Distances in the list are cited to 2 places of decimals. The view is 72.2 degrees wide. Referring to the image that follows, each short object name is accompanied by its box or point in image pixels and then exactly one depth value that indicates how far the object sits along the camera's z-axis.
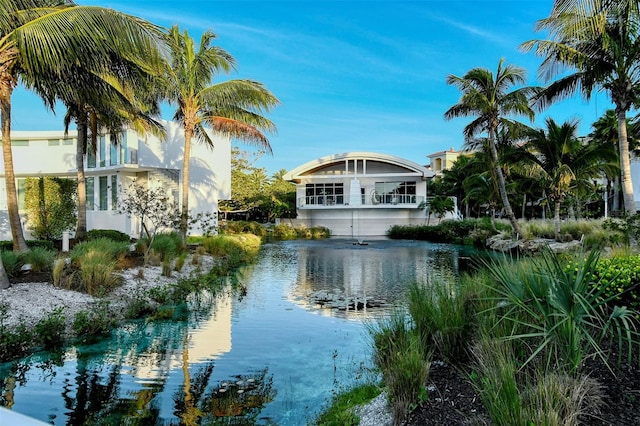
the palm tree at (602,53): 10.85
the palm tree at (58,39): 7.79
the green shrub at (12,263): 8.95
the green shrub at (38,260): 9.67
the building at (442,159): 59.00
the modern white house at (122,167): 20.98
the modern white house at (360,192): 37.19
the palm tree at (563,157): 18.89
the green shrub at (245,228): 30.67
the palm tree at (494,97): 19.22
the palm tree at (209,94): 15.97
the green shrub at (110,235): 16.07
